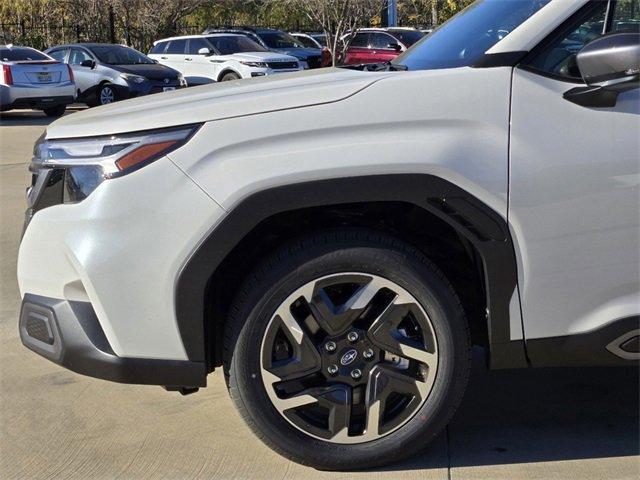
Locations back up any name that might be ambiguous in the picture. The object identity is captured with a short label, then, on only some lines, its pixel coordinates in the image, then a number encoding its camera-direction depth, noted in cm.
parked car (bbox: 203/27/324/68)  2473
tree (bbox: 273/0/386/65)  2639
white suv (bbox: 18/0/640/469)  317
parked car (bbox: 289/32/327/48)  2761
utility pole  3133
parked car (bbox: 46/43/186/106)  1994
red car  2497
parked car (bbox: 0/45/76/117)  1838
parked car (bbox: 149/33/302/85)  2183
